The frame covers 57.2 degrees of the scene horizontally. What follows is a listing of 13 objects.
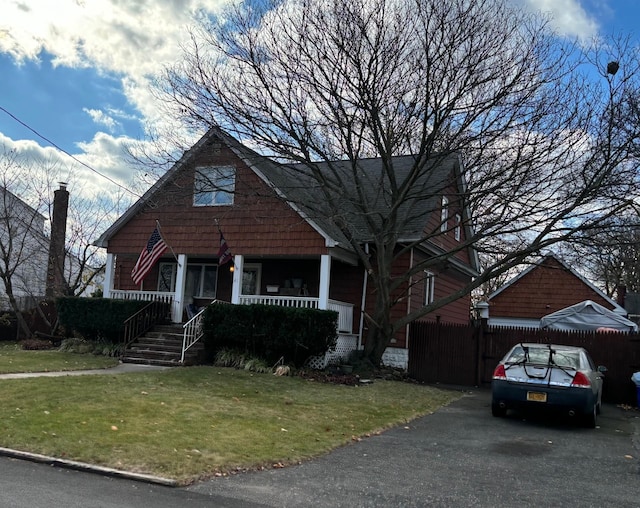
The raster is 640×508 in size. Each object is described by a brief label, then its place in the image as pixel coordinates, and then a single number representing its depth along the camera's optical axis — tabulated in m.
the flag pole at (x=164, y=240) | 17.80
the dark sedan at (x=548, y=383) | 9.98
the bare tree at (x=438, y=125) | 14.09
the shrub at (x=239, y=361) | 15.15
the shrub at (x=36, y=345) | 19.39
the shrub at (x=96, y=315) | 17.75
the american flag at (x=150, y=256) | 17.56
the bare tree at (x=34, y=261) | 22.64
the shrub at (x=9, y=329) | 22.88
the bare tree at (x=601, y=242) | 14.67
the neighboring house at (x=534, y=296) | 29.31
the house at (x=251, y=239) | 17.33
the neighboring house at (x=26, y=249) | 24.78
